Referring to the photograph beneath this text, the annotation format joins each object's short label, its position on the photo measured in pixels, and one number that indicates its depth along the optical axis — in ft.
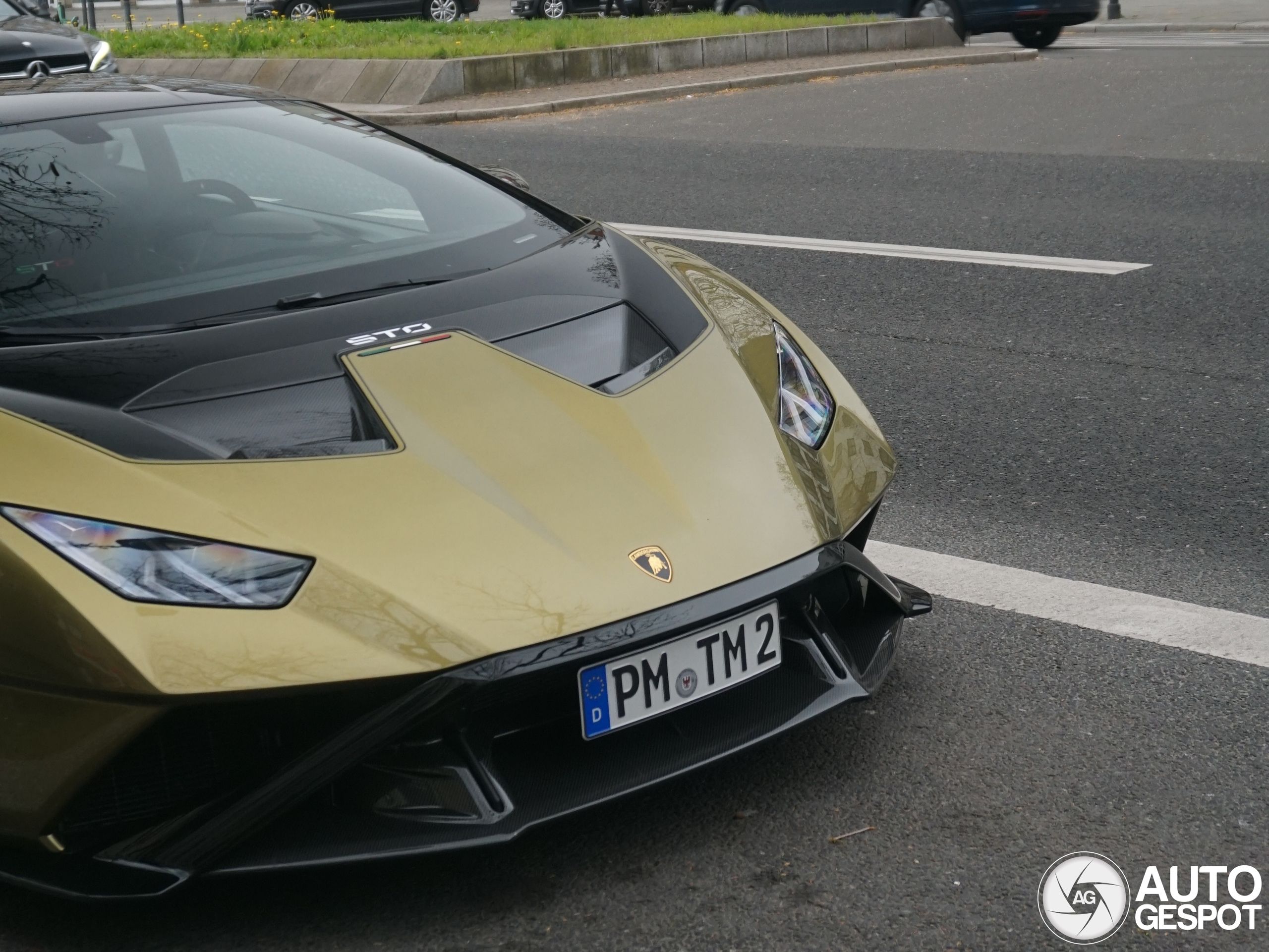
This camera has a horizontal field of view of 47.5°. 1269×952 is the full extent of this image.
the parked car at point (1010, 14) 57.16
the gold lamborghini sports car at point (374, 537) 7.10
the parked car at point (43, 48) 38.19
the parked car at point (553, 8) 92.73
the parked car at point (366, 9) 83.61
